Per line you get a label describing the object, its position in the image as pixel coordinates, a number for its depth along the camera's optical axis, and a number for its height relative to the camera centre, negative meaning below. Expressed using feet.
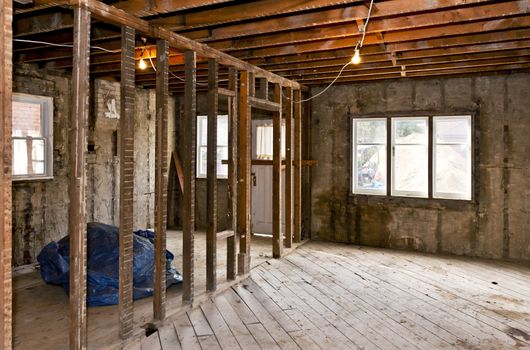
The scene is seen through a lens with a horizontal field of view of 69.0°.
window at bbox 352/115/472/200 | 18.69 +0.96
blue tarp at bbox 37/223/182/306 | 12.09 -2.99
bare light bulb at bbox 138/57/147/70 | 14.39 +4.16
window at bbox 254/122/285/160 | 22.90 +2.04
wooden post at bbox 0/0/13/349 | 6.08 +0.05
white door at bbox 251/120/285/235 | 23.03 -0.29
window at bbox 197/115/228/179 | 24.43 +1.93
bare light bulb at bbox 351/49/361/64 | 12.64 +3.90
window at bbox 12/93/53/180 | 16.16 +1.66
